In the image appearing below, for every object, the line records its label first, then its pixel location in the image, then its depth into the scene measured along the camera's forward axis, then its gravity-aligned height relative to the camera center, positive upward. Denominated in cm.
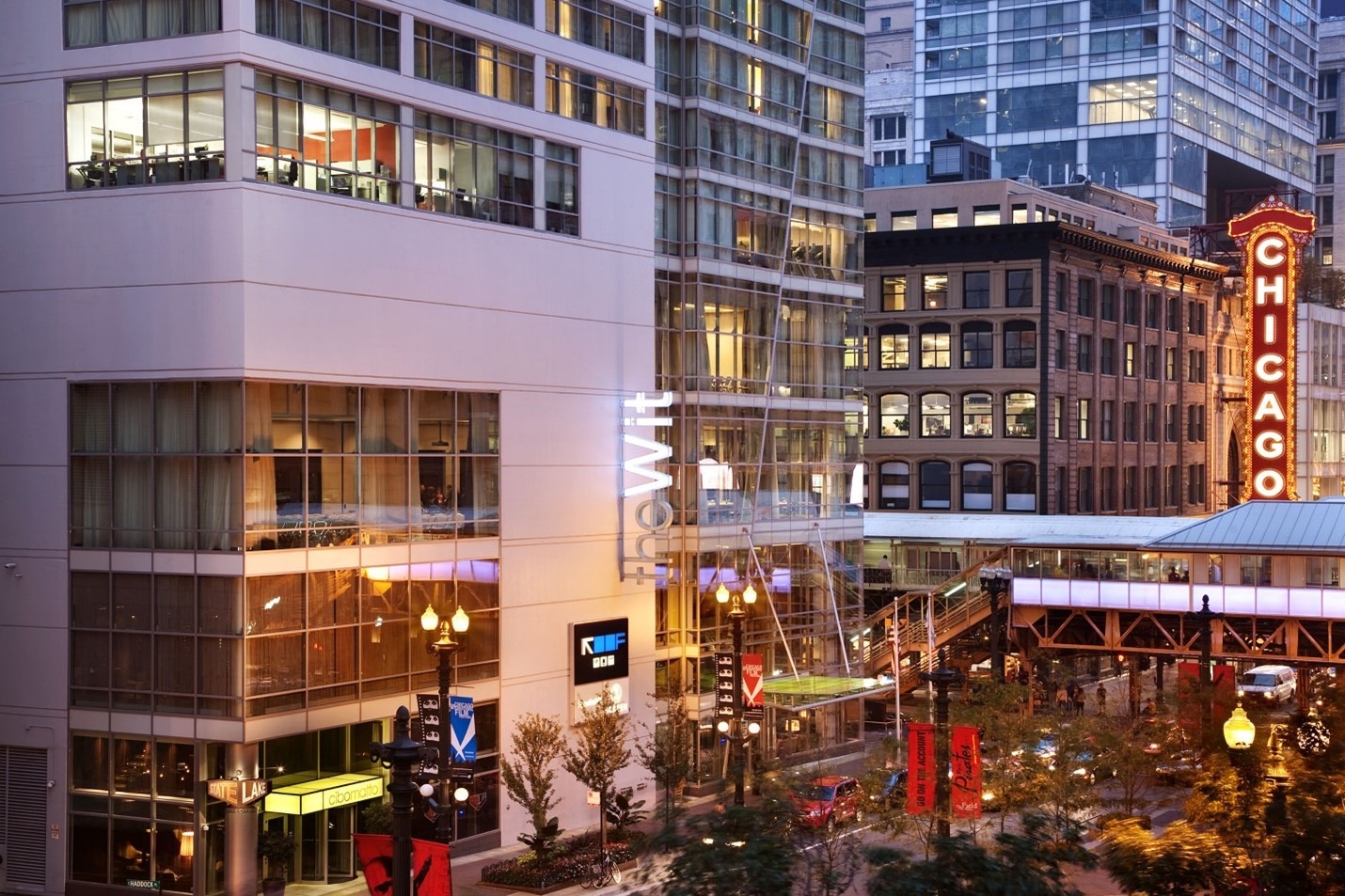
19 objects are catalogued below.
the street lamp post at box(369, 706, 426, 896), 2114 -466
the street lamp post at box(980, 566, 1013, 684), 5735 -636
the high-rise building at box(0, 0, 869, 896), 4050 +29
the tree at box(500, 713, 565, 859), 4344 -914
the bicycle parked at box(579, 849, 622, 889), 4247 -1120
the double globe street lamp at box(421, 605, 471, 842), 3428 -614
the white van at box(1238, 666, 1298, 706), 7654 -1226
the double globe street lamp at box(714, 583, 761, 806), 4703 -728
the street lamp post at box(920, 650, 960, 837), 3266 -679
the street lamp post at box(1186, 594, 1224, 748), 4498 -691
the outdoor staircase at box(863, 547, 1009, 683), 6988 -864
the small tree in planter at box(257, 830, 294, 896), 4019 -1013
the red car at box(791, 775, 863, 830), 3622 -972
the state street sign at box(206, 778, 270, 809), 3972 -854
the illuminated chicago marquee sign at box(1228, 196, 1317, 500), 8706 +341
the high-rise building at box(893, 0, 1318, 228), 13675 +2574
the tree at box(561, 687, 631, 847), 4466 -882
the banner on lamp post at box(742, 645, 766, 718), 5166 -810
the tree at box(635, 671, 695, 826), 4738 -946
